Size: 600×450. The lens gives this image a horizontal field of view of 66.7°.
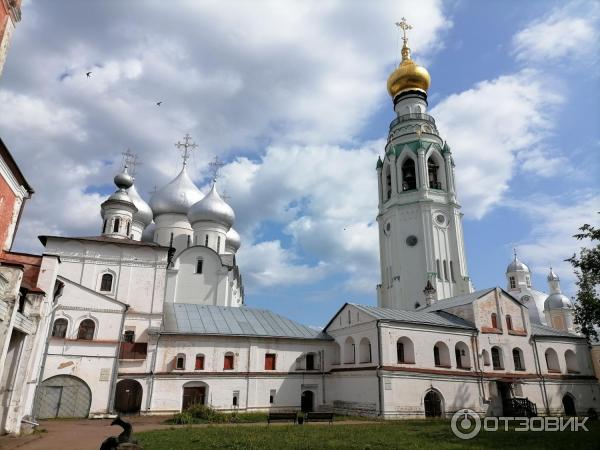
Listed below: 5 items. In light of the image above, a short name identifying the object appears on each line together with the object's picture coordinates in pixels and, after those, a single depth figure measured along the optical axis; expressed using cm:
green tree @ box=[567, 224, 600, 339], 2280
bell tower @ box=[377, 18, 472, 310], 4001
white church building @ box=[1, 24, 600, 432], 2331
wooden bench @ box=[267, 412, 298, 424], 1944
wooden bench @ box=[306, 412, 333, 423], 2022
